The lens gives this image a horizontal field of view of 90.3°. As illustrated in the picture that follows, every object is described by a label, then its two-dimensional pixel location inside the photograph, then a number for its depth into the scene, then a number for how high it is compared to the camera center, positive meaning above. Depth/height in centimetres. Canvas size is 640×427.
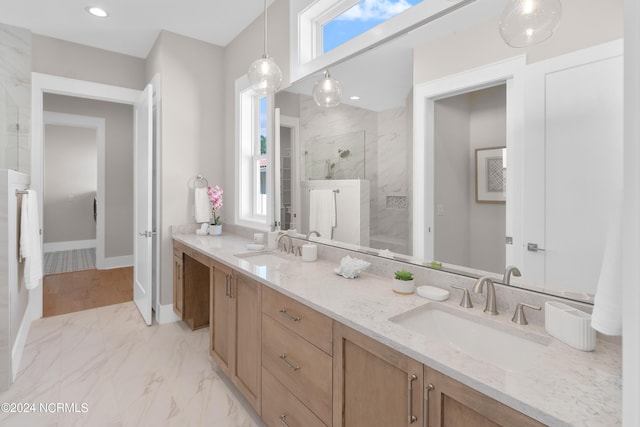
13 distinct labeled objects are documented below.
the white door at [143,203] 297 +7
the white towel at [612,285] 74 -18
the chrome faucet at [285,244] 240 -26
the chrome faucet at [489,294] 115 -32
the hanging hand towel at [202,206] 328 +3
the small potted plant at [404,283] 141 -33
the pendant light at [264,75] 191 +81
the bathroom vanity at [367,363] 73 -45
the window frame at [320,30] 157 +107
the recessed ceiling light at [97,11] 278 +176
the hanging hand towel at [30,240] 237 -23
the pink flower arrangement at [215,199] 328 +10
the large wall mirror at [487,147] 103 +26
